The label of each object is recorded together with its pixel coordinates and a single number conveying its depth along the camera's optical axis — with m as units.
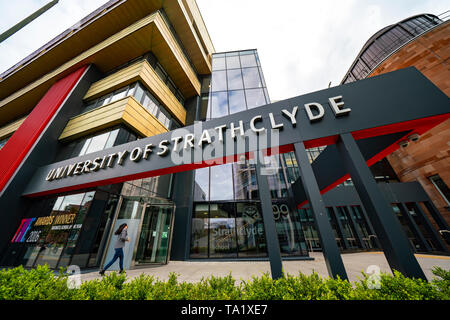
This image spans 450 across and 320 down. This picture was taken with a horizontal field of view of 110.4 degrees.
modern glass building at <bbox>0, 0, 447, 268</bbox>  7.43
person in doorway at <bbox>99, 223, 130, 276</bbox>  5.81
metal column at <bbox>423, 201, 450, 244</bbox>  10.77
